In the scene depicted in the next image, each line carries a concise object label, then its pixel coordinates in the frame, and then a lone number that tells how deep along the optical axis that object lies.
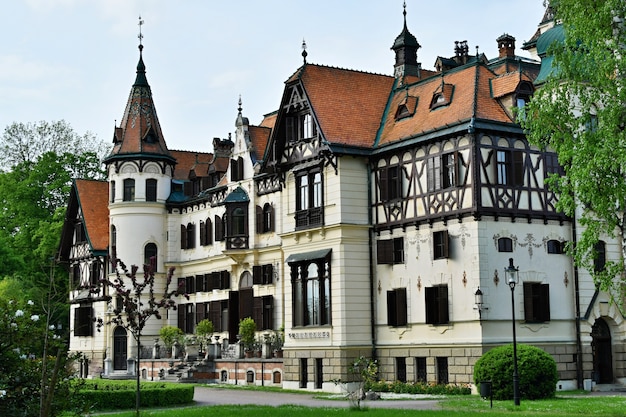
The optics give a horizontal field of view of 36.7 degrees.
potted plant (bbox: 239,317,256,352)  48.56
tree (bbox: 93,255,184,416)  28.56
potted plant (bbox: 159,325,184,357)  55.03
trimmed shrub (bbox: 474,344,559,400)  31.47
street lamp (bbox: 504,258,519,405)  29.05
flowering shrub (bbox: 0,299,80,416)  20.95
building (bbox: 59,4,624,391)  36.47
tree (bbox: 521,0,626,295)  27.66
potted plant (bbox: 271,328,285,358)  46.41
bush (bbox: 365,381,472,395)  35.50
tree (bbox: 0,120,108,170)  72.50
